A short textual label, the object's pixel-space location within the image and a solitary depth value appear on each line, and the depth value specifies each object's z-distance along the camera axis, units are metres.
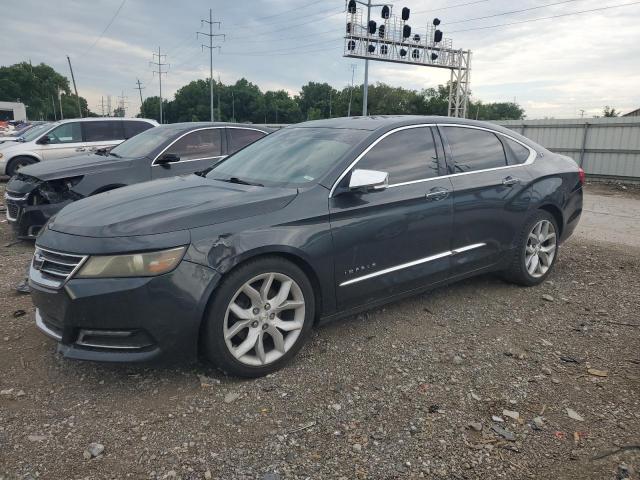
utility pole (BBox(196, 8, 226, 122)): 59.45
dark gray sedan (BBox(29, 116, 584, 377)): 2.78
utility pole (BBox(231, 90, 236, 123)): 94.39
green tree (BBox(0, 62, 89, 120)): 99.06
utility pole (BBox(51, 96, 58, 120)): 100.81
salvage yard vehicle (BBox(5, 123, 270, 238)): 6.14
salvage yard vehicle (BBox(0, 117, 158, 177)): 11.19
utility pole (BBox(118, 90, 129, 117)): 107.84
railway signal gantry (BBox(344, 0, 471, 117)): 33.44
